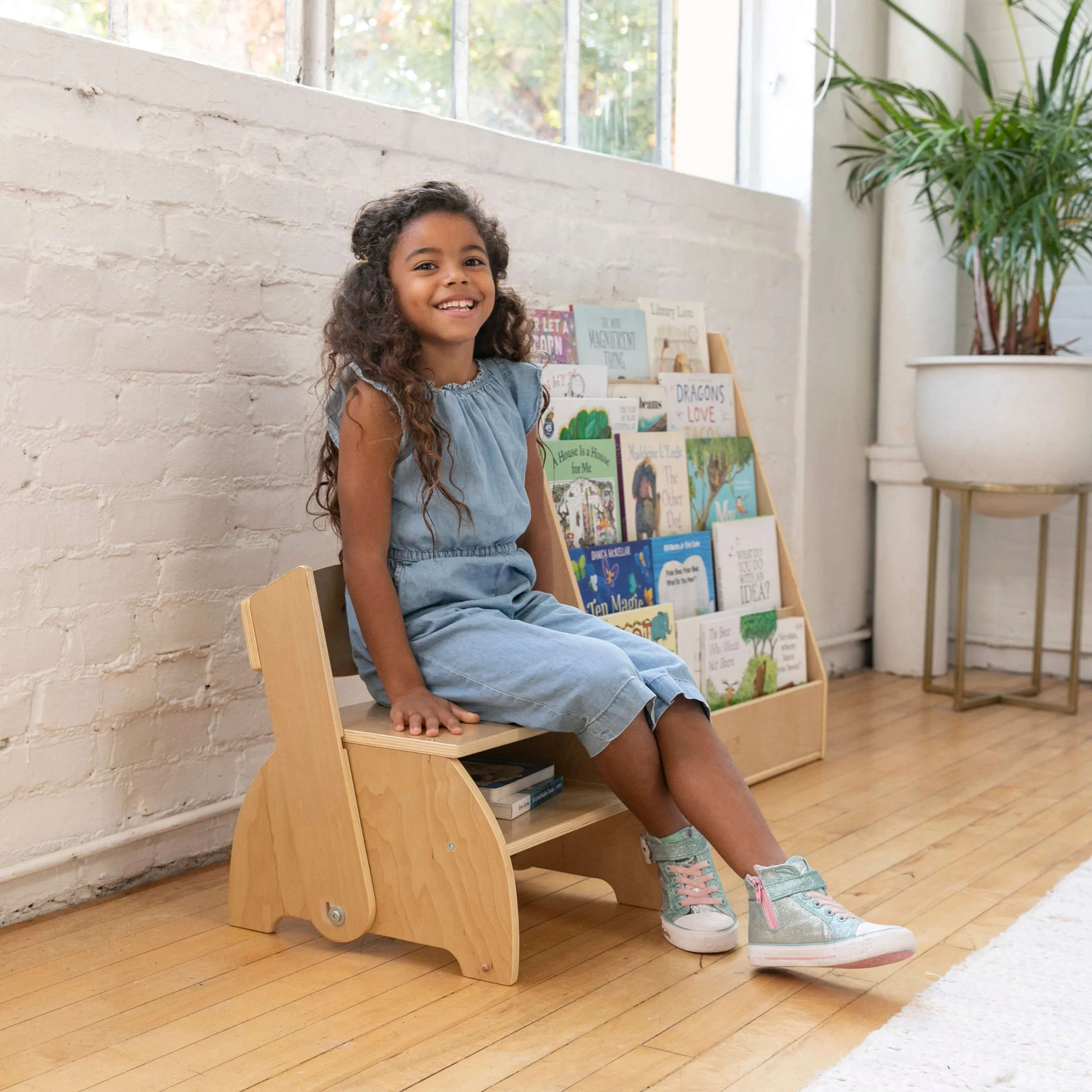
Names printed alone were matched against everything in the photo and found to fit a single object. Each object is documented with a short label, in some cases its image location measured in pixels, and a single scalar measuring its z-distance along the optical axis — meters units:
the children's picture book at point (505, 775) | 1.83
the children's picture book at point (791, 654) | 2.86
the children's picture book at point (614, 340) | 2.63
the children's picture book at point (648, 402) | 2.68
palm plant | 3.21
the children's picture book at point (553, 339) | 2.52
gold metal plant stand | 3.33
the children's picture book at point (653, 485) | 2.62
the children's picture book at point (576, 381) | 2.51
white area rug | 1.43
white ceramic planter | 3.25
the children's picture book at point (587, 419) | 2.47
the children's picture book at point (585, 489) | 2.45
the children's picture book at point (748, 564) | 2.80
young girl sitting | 1.76
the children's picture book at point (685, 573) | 2.65
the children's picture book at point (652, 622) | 2.48
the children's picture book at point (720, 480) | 2.81
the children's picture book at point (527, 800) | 1.81
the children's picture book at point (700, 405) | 2.79
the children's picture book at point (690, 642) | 2.61
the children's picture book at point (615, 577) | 2.45
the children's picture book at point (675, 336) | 2.81
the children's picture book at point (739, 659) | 2.67
